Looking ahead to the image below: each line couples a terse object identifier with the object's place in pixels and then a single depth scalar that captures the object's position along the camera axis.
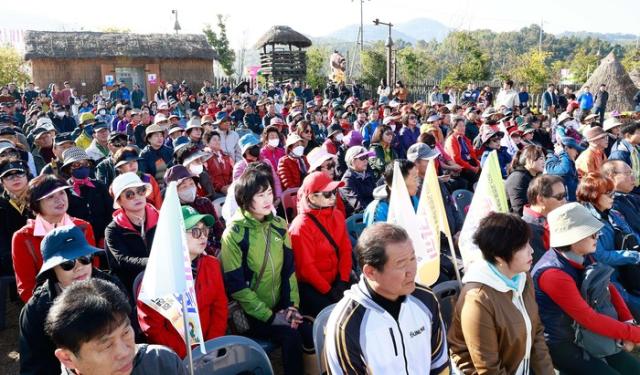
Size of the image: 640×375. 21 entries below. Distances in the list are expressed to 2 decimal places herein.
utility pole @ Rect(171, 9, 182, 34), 43.38
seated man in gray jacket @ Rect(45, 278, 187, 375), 1.92
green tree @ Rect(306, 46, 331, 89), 33.50
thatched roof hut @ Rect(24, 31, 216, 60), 26.48
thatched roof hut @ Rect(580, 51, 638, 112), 23.41
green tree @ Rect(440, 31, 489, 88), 27.45
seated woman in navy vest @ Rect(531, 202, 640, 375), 3.08
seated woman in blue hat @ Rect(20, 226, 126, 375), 2.70
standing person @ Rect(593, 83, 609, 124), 17.97
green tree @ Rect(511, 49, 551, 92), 26.33
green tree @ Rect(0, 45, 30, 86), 28.88
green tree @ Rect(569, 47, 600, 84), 41.06
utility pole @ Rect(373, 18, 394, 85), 23.33
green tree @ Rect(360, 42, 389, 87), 30.36
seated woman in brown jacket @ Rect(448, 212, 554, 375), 2.61
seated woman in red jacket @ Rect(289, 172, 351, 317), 3.99
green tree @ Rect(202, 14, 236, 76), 39.44
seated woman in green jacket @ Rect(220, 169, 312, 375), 3.56
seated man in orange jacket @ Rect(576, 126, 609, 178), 6.52
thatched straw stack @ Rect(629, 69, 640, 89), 27.70
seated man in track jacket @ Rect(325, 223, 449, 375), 2.29
